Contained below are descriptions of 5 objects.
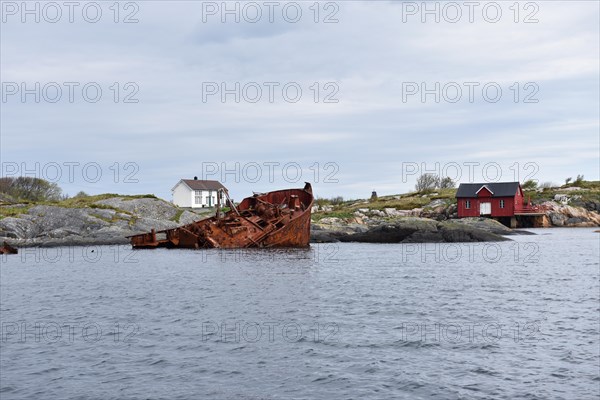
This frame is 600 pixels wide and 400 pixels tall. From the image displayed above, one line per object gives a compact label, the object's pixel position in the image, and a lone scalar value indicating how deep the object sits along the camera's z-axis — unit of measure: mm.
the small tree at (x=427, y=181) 140375
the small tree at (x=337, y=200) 127462
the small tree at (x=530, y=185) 118000
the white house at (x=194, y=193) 105625
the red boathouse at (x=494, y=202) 92312
